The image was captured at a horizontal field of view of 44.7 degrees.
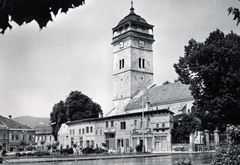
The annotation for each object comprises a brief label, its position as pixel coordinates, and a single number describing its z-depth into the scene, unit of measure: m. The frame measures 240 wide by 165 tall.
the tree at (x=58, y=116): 76.44
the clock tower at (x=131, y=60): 66.19
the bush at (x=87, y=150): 38.45
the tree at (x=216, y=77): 30.27
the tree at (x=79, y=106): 73.00
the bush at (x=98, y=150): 39.25
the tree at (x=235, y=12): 10.35
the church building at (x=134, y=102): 45.55
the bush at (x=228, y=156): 12.84
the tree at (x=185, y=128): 40.75
